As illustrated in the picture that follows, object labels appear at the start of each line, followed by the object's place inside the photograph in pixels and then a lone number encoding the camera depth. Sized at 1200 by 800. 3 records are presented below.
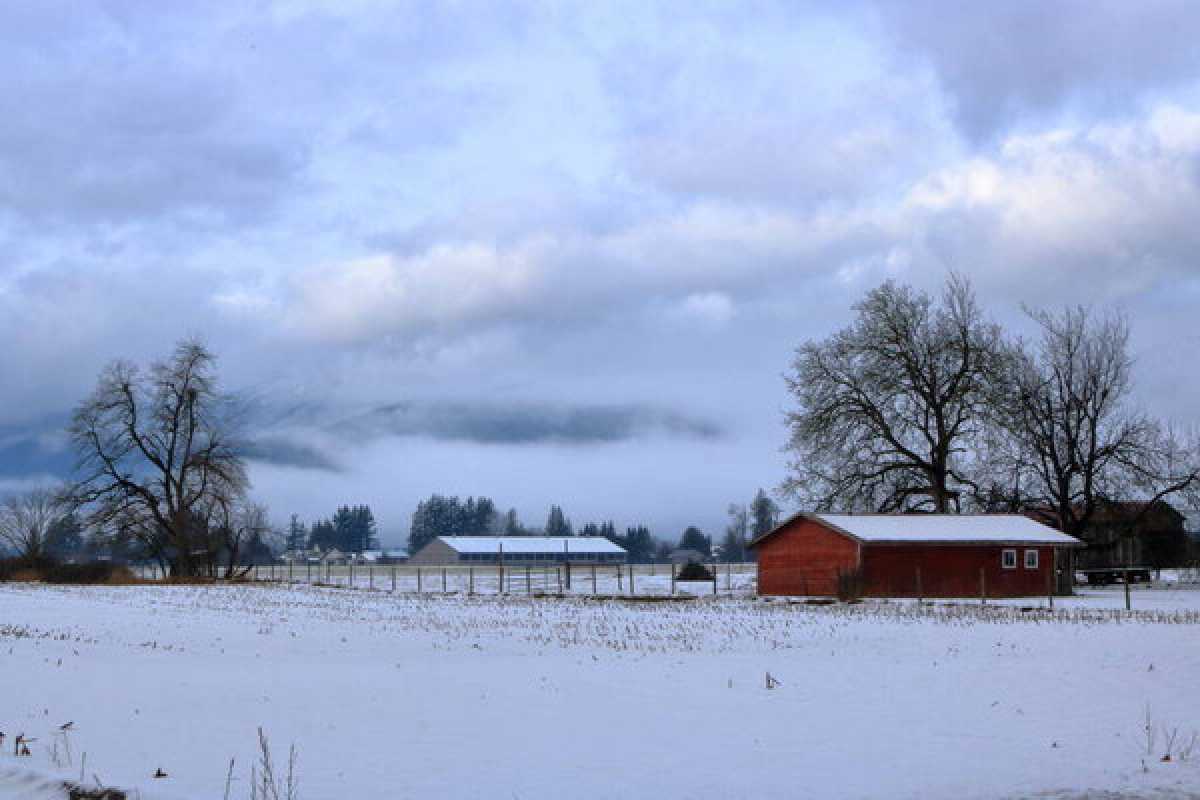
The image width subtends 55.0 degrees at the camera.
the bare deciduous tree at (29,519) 74.28
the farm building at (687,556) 189.98
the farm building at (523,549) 156.25
